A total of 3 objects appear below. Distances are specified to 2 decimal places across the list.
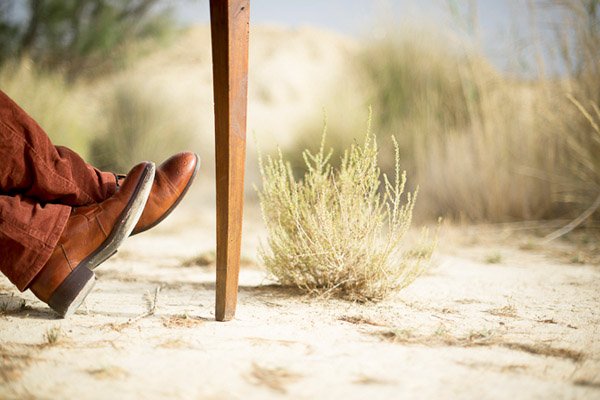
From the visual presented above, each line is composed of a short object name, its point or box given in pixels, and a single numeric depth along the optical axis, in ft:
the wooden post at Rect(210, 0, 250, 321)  3.95
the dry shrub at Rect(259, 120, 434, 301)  5.45
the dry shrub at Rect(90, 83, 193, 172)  21.45
